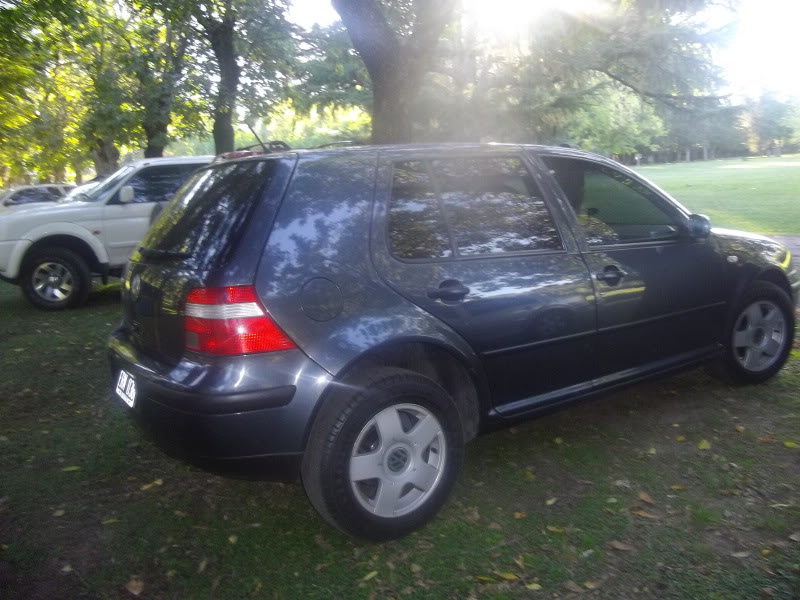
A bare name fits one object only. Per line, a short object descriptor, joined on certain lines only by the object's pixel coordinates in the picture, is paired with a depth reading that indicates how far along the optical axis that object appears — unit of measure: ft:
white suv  31.19
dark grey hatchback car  10.40
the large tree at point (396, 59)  32.71
